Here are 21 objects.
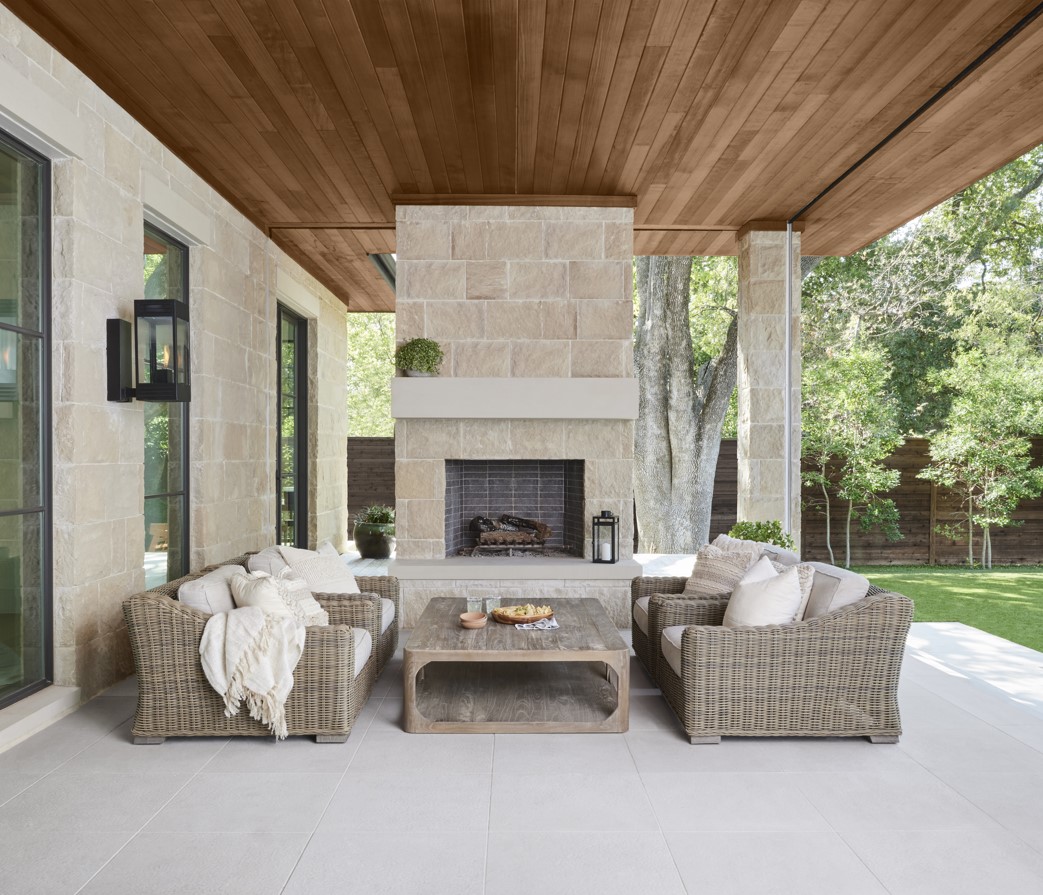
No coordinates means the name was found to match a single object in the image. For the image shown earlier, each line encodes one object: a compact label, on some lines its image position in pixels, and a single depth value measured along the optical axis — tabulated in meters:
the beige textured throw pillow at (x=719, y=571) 4.32
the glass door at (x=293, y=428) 7.71
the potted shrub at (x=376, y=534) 8.70
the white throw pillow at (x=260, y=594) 3.50
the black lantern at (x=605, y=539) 5.65
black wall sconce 3.94
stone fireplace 5.73
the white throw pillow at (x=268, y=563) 4.29
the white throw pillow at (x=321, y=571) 4.40
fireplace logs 6.13
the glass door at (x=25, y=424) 3.43
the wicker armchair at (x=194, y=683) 3.36
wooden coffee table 3.55
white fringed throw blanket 3.30
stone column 6.27
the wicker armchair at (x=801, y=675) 3.40
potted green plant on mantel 5.53
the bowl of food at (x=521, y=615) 4.04
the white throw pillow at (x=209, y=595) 3.54
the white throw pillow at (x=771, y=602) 3.55
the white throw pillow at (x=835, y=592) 3.54
